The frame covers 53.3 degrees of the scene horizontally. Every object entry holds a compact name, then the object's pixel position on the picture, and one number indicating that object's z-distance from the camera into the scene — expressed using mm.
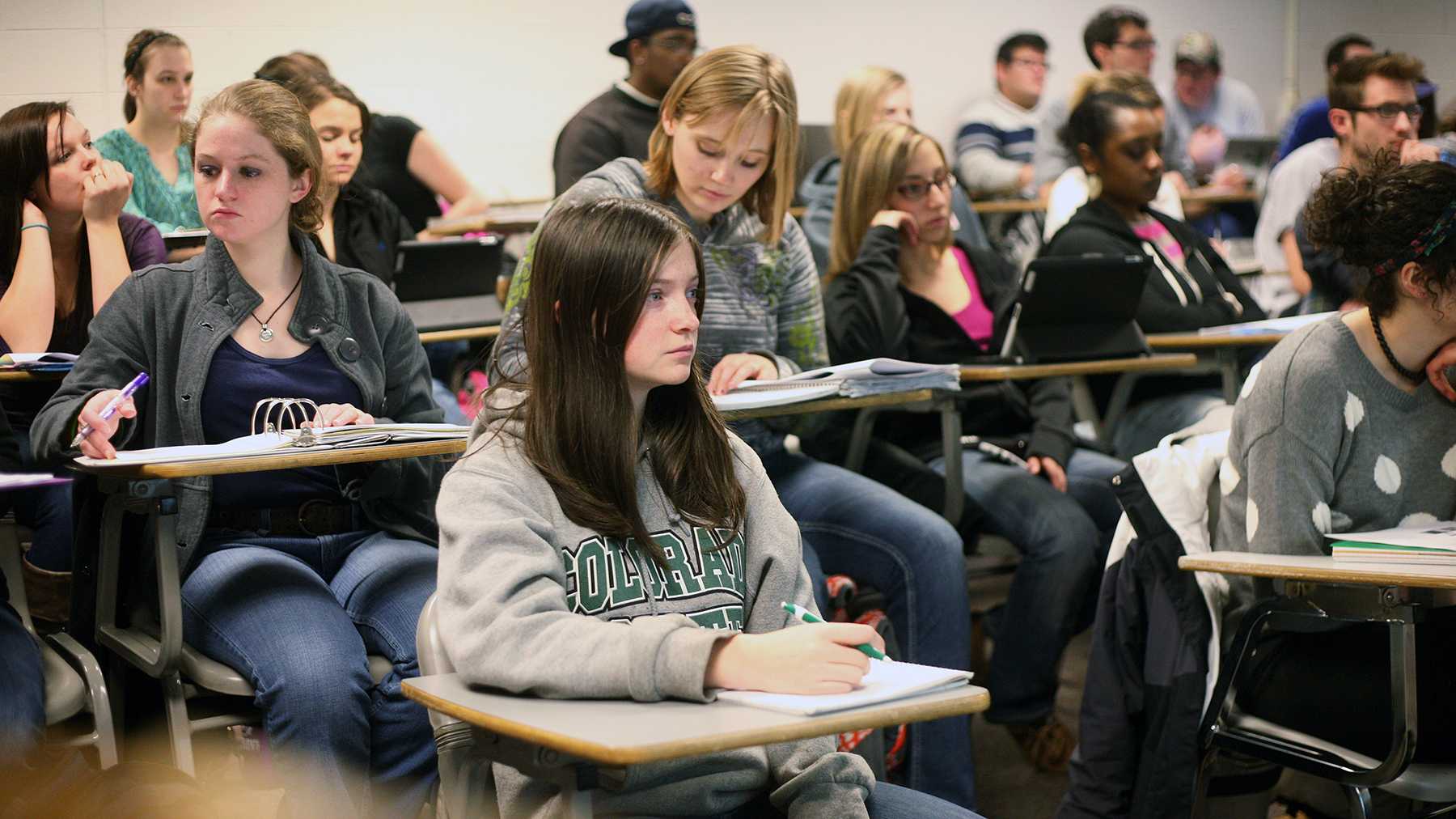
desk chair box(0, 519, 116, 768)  1985
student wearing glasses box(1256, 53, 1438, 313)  3990
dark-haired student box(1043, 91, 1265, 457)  3627
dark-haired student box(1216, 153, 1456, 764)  2115
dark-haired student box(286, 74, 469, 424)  3068
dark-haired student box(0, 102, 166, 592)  2355
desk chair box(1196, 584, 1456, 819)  1926
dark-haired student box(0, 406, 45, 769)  1837
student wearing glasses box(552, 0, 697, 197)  3932
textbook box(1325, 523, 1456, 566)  1918
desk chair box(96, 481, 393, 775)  1984
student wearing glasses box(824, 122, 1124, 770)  3002
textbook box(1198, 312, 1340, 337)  3267
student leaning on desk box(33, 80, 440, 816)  2006
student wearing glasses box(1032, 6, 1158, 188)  6234
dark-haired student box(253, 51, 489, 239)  4109
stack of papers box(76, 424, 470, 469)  1894
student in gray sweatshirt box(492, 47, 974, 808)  2596
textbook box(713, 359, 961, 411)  2355
